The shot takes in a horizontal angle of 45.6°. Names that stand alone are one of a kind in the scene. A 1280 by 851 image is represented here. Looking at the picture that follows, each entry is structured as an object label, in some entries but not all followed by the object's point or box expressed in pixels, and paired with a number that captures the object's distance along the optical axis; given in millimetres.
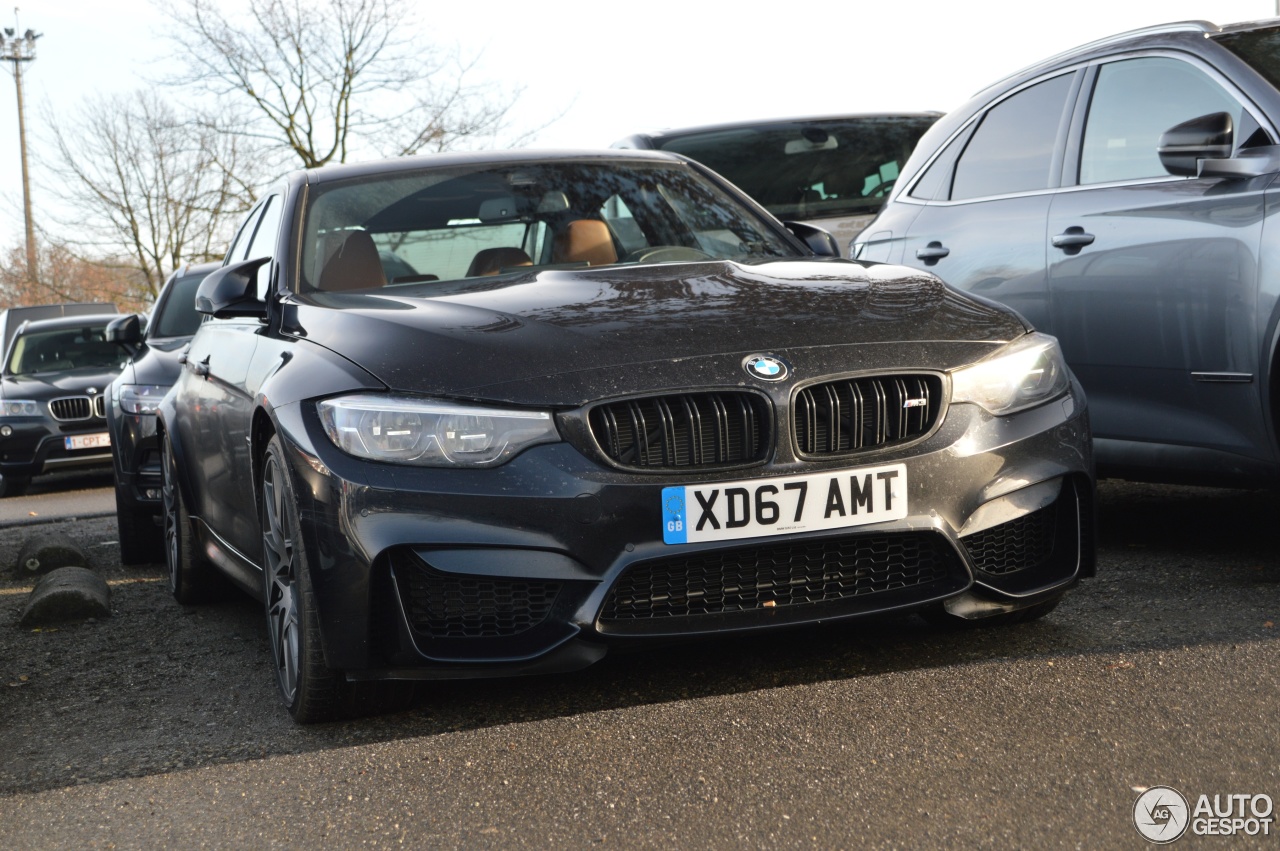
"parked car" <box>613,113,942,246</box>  10914
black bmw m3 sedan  3334
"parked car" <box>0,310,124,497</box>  14758
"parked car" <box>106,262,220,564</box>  7297
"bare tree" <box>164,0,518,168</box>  34250
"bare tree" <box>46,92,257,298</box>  43125
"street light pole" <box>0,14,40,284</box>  53688
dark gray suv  4574
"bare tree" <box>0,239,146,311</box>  57500
